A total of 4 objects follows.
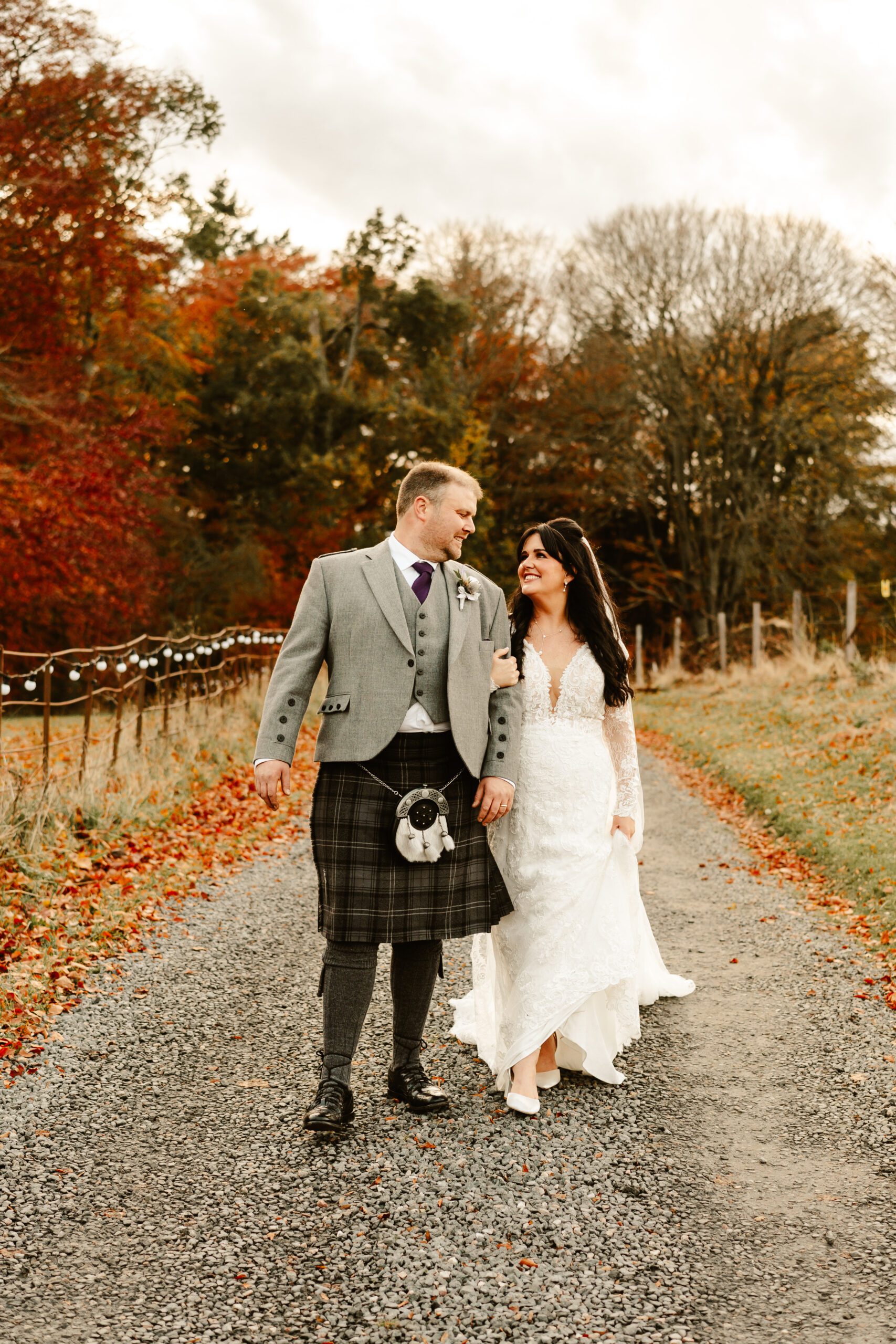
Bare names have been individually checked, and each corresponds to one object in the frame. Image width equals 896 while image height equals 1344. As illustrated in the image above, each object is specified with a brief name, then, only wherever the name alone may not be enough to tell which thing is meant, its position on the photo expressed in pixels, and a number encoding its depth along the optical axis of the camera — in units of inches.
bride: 150.5
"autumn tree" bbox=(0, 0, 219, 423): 521.0
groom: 136.6
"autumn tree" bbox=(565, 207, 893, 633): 942.4
